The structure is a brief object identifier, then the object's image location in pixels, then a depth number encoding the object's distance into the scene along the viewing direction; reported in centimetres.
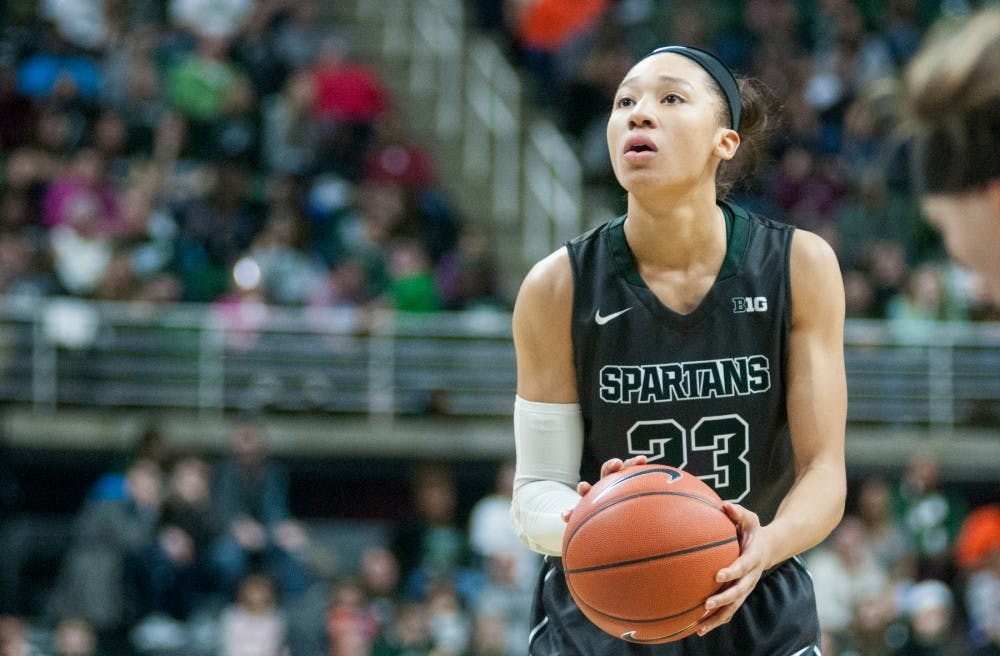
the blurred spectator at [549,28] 1587
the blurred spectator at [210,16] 1496
